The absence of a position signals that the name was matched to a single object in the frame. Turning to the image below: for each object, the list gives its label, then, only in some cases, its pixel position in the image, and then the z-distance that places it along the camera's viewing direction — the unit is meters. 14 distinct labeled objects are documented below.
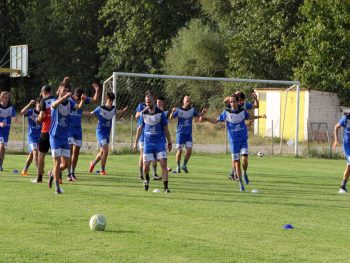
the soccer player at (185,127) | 23.16
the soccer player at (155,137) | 16.56
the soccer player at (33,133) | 20.05
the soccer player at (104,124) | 20.33
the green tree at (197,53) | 54.22
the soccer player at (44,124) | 16.52
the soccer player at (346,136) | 17.59
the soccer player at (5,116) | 21.25
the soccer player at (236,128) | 17.78
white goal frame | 30.06
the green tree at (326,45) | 42.16
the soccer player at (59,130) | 15.84
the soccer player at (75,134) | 19.83
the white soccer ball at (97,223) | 11.15
